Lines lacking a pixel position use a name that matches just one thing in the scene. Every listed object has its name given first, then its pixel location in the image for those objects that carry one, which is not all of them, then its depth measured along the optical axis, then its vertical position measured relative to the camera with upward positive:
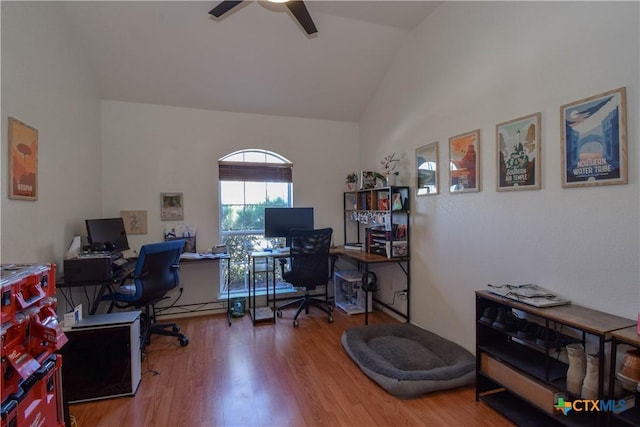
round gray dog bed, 2.19 -1.19
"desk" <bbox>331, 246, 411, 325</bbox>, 3.33 -0.51
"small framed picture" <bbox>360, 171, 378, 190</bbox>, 3.92 +0.42
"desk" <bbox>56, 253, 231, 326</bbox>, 2.50 -0.53
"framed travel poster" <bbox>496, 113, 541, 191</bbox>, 2.09 +0.41
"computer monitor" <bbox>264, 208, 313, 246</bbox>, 3.92 -0.08
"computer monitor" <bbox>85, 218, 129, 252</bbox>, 2.82 -0.18
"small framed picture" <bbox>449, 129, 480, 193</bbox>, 2.56 +0.42
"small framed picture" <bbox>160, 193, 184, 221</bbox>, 3.71 +0.10
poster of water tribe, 1.66 +0.40
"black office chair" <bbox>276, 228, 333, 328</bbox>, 3.51 -0.53
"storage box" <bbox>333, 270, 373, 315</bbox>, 3.90 -1.03
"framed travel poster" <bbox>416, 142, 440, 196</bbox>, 3.03 +0.42
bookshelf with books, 3.40 -0.08
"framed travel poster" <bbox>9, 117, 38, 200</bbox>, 1.98 +0.38
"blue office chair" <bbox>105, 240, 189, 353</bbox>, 2.74 -0.63
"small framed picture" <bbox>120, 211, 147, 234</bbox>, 3.58 -0.06
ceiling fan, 2.24 +1.52
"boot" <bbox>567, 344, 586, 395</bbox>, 1.64 -0.85
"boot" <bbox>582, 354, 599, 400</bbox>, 1.56 -0.85
